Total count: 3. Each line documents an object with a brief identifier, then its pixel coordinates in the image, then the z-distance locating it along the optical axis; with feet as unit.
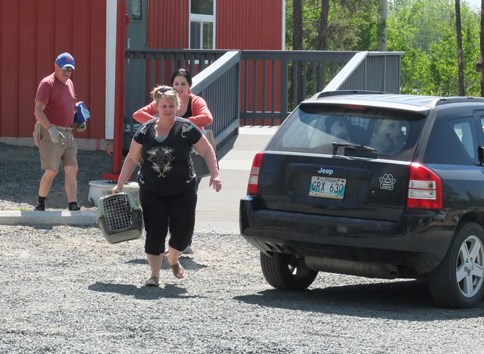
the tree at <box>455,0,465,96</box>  211.82
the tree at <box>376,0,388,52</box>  196.24
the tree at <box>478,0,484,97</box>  121.90
